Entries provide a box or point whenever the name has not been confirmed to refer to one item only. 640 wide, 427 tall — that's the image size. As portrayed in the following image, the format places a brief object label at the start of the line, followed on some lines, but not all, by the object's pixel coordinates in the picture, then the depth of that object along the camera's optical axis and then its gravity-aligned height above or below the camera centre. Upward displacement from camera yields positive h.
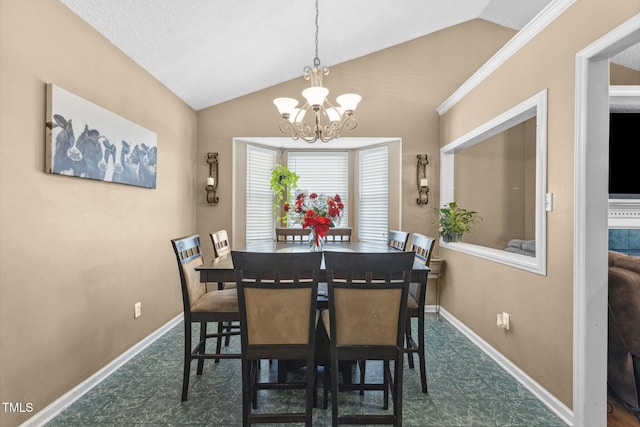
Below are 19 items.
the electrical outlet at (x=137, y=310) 2.98 -0.87
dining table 2.21 -0.44
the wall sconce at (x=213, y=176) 4.35 +0.43
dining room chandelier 2.65 +0.85
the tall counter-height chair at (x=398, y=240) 3.00 -0.26
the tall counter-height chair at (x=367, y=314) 1.75 -0.53
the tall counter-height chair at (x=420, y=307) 2.35 -0.65
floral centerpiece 2.71 -0.01
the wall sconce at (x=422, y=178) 4.32 +0.42
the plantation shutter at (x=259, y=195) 4.67 +0.22
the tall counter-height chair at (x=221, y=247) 3.03 -0.34
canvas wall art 2.04 +0.47
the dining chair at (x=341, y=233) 3.92 -0.25
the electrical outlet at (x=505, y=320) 2.72 -0.86
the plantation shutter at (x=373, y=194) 4.64 +0.23
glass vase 2.89 -0.27
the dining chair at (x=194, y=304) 2.25 -0.63
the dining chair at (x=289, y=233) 3.85 -0.25
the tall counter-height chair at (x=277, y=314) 1.76 -0.54
